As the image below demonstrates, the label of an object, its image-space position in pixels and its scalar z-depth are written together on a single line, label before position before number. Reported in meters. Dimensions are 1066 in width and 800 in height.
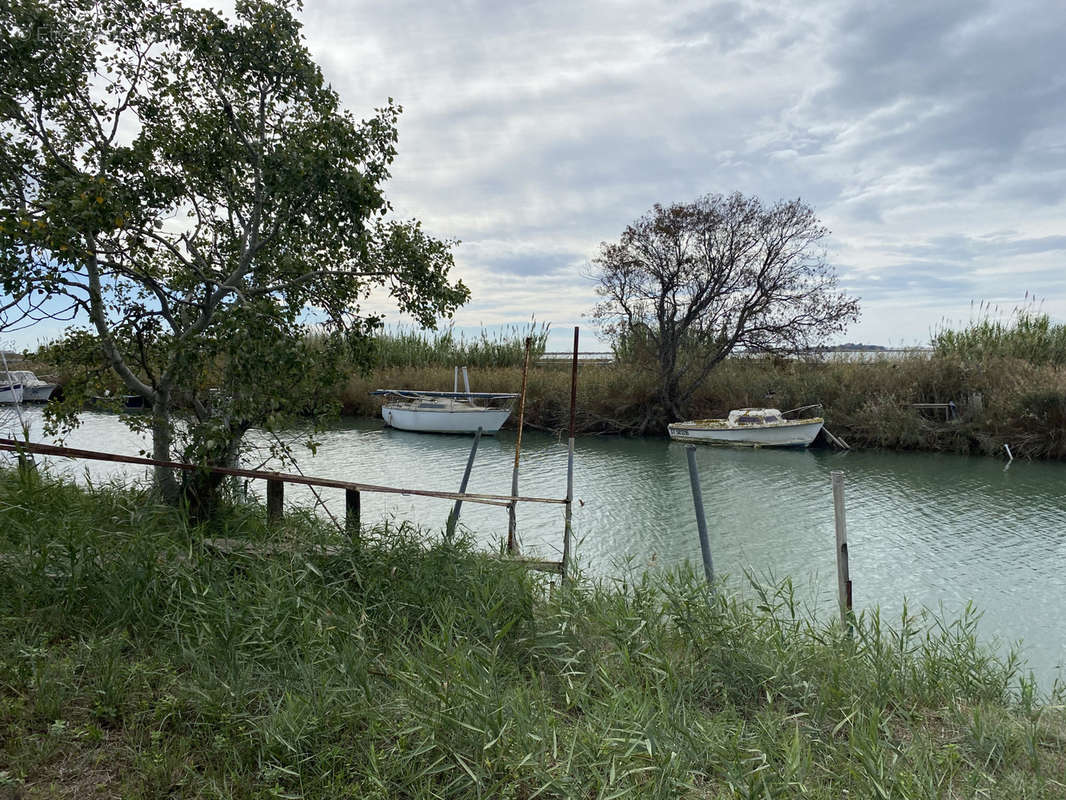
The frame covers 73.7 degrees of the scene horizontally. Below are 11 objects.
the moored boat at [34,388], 29.20
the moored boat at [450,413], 22.70
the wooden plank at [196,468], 4.41
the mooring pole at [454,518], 5.71
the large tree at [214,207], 5.36
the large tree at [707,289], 22.22
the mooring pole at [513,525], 7.46
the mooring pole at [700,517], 6.08
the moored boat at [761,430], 19.62
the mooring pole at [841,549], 5.41
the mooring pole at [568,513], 6.26
